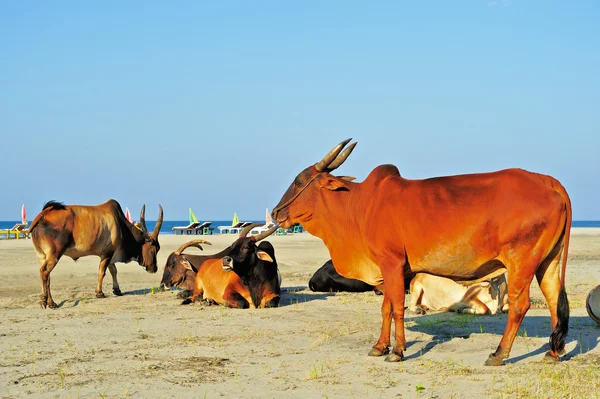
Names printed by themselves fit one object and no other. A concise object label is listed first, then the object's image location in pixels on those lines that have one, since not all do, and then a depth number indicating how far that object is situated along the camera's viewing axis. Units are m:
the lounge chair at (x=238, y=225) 63.12
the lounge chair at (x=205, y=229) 61.63
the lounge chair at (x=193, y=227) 60.82
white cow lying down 11.21
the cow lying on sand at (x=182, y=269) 14.96
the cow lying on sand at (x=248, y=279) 12.70
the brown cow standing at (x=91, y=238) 13.73
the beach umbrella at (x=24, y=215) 44.75
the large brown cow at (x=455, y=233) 7.21
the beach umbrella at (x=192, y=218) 64.88
